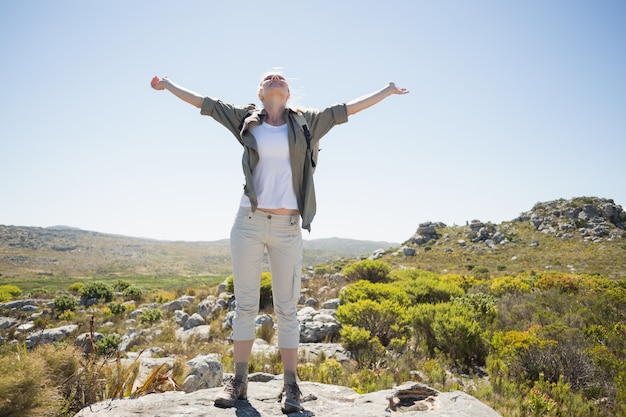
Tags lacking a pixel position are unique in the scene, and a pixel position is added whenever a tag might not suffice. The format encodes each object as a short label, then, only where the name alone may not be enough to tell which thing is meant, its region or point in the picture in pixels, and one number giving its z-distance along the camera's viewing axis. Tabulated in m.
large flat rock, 2.51
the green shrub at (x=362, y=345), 5.84
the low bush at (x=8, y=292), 21.83
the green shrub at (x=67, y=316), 15.55
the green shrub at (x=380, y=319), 7.00
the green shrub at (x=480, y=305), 7.61
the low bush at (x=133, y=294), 20.15
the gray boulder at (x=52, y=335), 11.39
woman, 2.70
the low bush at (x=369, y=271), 14.13
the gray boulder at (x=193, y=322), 11.45
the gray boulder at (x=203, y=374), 3.87
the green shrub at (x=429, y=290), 9.67
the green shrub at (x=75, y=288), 24.86
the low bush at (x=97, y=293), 20.09
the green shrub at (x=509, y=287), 12.16
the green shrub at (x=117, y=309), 16.04
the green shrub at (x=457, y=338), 6.03
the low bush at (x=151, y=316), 13.38
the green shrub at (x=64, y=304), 17.39
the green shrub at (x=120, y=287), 24.06
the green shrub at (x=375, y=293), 8.56
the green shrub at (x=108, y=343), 9.44
